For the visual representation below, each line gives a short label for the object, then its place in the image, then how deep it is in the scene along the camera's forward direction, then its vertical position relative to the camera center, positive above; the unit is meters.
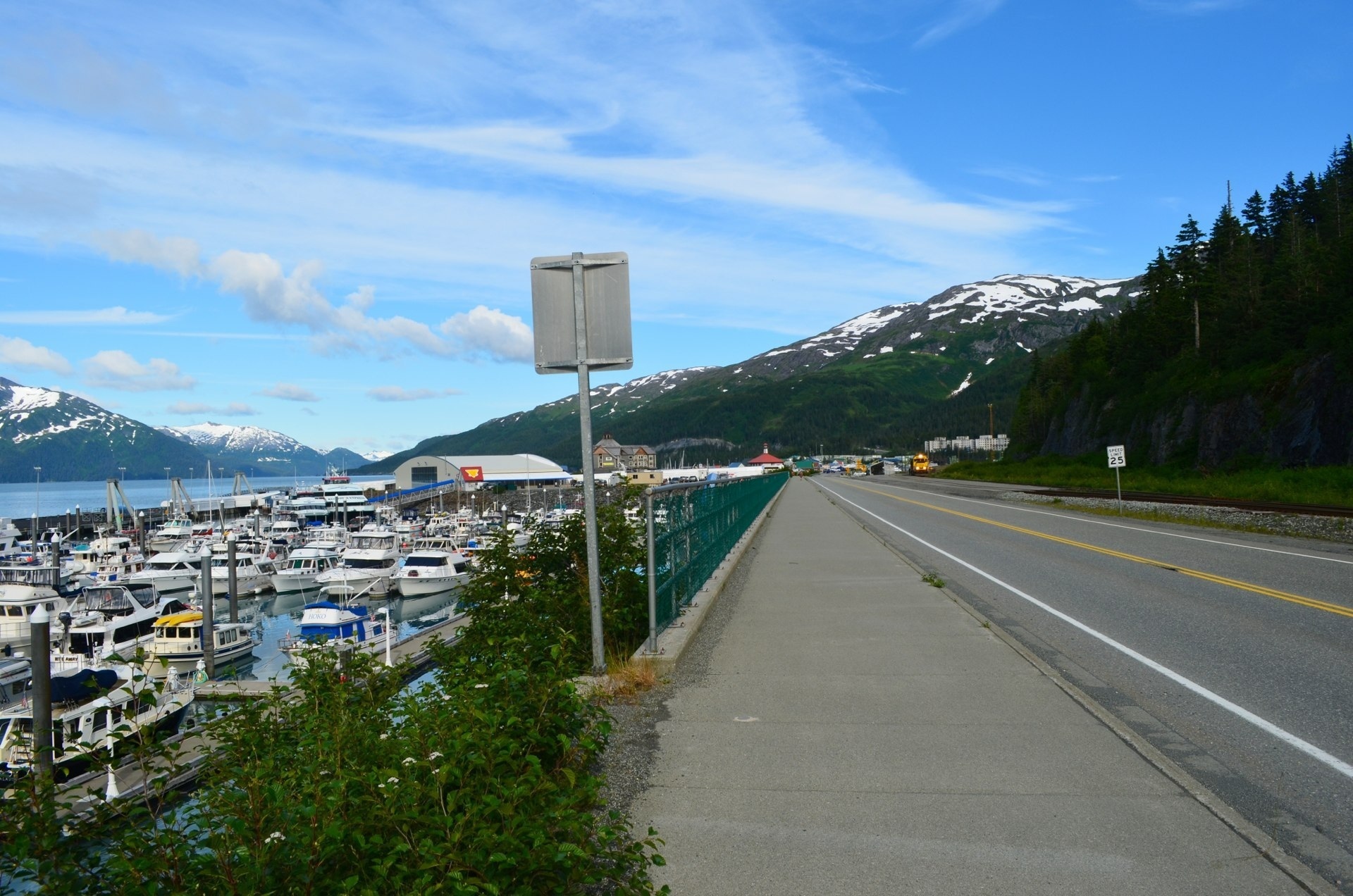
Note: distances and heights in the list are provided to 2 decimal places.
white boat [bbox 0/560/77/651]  38.59 -4.98
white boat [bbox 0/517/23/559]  69.88 -3.62
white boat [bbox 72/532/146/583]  54.75 -4.59
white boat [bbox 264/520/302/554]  66.54 -4.33
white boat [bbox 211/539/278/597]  54.66 -5.36
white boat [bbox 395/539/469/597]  52.12 -5.56
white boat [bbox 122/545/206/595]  53.75 -5.05
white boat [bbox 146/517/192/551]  71.06 -3.96
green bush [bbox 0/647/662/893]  2.93 -1.26
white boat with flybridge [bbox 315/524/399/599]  52.62 -5.50
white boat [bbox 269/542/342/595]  55.88 -5.37
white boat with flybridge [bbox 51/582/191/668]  33.72 -5.49
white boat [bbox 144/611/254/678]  34.03 -5.95
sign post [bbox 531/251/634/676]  7.27 +1.26
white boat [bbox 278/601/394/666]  36.06 -5.74
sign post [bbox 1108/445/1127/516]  34.34 -0.41
